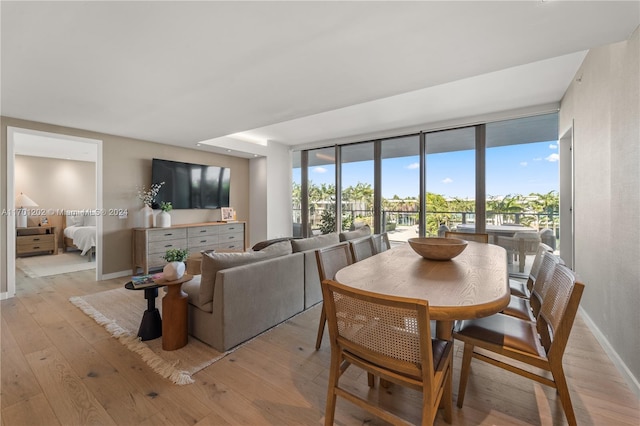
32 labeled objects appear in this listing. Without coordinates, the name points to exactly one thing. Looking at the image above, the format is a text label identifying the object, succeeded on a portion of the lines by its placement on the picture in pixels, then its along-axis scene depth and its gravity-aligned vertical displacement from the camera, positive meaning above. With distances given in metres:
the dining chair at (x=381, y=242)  2.81 -0.33
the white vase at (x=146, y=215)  4.61 -0.04
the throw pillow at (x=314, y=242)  2.96 -0.35
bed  5.53 -0.42
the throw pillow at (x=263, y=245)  2.75 -0.34
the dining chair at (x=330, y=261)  1.98 -0.38
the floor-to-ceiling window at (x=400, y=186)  5.04 +0.49
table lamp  5.95 +0.17
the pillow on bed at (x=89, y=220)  6.55 -0.18
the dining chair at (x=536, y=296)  1.63 -0.55
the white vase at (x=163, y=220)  4.70 -0.13
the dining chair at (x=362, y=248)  2.33 -0.33
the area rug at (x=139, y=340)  1.95 -1.09
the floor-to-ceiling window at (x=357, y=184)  5.62 +0.59
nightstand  5.71 -0.59
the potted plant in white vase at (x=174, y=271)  2.21 -0.48
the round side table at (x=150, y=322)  2.35 -0.96
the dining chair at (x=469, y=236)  3.09 -0.28
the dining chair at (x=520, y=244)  4.18 -0.51
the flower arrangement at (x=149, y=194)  4.76 +0.33
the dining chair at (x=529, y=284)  2.06 -0.62
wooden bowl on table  1.88 -0.26
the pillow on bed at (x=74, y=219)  6.60 -0.16
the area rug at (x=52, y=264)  4.61 -0.98
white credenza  4.39 -0.50
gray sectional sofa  2.16 -0.70
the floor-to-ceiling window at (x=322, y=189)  6.12 +0.53
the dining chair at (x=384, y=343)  1.01 -0.55
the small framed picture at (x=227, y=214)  5.93 -0.04
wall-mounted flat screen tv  4.91 +0.57
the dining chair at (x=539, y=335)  1.20 -0.67
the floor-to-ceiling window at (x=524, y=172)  3.97 +0.61
